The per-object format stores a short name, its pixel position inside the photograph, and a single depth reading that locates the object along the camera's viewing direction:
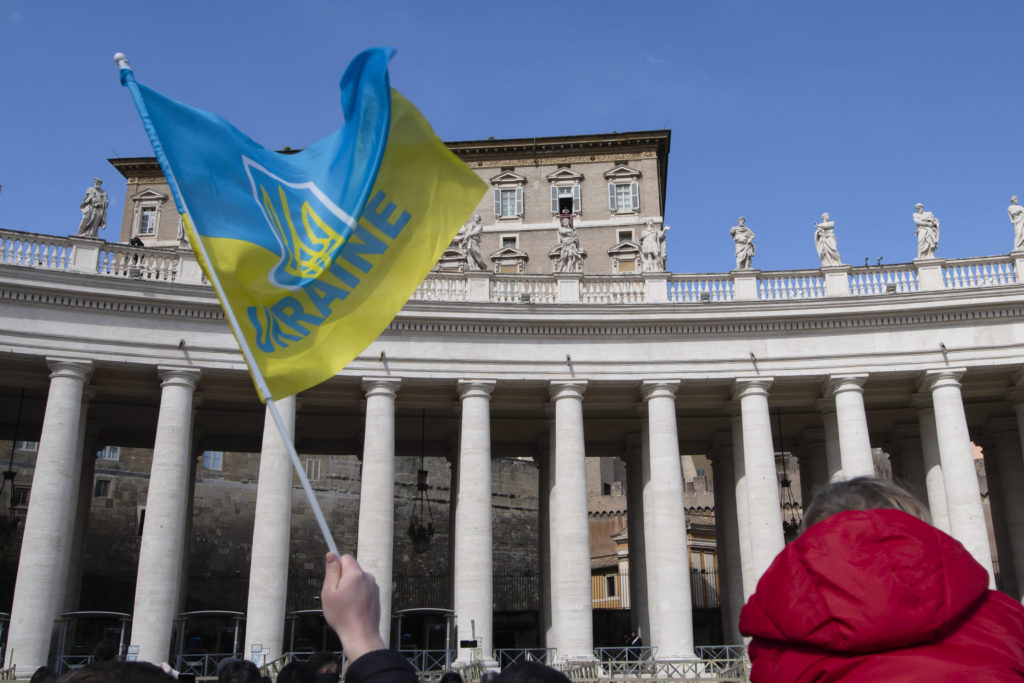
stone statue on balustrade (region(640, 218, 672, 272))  39.19
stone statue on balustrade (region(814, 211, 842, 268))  39.00
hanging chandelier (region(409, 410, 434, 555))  36.12
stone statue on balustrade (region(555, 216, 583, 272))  39.53
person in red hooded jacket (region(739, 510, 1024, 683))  3.21
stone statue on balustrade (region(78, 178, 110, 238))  36.31
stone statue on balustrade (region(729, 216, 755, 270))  39.09
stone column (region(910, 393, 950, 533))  37.50
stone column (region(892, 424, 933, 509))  42.34
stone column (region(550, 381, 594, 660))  33.81
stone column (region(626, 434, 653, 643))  40.72
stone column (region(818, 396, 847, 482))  37.94
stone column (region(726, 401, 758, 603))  36.53
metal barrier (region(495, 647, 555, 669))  34.28
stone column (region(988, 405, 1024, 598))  39.81
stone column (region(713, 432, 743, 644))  39.72
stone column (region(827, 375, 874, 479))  35.47
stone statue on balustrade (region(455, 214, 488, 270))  38.75
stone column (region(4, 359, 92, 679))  30.44
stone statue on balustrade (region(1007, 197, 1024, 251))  38.16
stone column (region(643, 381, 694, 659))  33.84
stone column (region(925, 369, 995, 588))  34.03
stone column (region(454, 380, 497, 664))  33.72
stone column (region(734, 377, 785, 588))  34.72
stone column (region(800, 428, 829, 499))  42.59
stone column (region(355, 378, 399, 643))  33.69
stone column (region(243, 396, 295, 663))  32.19
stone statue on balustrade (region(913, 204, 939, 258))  38.38
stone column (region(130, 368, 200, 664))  31.45
